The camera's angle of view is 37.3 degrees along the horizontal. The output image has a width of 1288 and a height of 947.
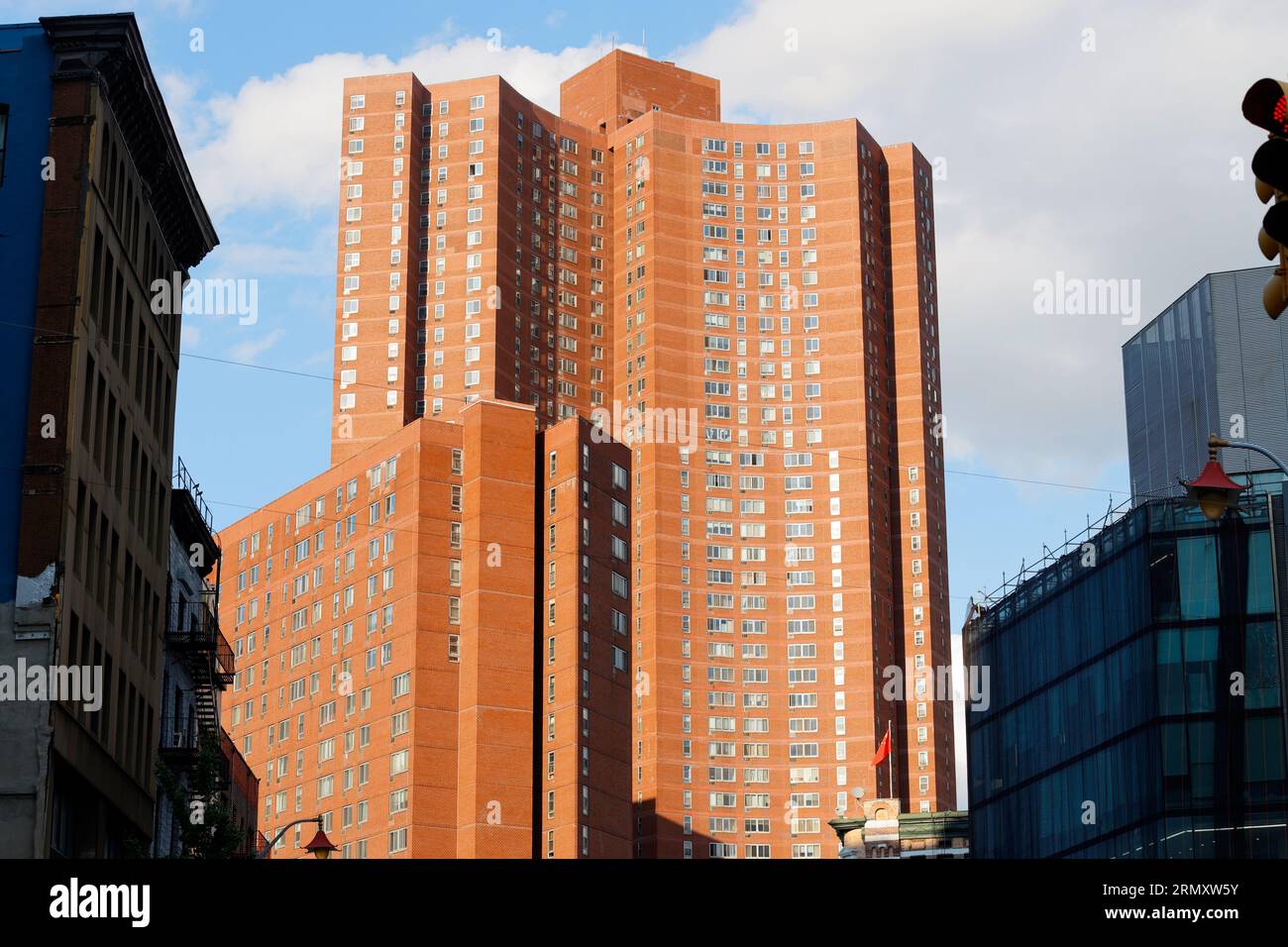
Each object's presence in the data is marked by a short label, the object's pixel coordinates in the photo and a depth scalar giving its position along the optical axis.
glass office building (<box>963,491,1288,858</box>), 77.12
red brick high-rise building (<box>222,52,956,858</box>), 146.25
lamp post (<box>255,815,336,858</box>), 48.06
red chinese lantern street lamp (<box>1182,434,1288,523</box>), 32.78
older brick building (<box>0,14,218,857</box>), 50.44
